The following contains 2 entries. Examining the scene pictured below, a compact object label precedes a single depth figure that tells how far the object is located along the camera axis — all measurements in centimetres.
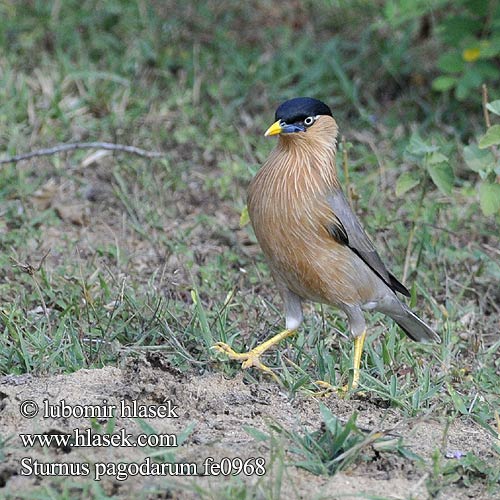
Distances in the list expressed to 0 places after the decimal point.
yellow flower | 1633
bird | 1057
